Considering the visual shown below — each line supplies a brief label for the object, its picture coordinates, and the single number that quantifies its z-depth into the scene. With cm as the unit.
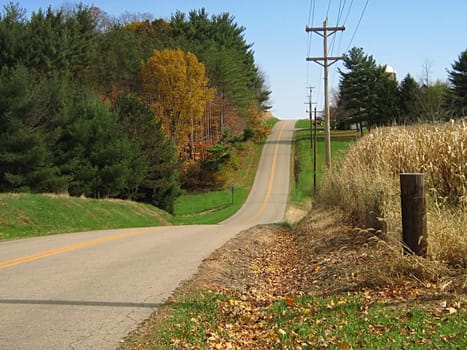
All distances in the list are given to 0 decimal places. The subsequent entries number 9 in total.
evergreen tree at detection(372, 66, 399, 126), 6906
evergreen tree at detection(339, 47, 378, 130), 7365
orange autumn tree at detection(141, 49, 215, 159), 6019
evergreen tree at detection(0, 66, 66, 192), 3334
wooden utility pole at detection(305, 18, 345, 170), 3303
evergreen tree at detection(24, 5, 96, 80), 4678
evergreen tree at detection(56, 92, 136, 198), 3784
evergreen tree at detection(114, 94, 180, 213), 4500
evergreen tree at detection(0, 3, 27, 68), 4481
